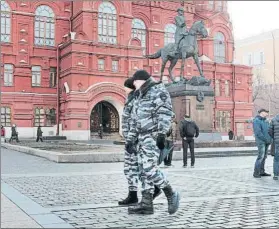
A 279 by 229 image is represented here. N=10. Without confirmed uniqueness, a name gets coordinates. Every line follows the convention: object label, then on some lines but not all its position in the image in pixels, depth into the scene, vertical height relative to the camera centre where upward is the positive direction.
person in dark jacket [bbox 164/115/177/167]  12.98 -0.60
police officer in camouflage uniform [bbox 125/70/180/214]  5.88 -0.10
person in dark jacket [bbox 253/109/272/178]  10.98 -0.24
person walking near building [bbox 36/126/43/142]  33.49 -0.60
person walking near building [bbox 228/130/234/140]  45.15 -0.74
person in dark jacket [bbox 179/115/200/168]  13.58 -0.18
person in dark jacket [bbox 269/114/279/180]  10.48 -0.25
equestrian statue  21.61 +4.29
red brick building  39.16 +6.20
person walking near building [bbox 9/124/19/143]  32.53 -0.59
